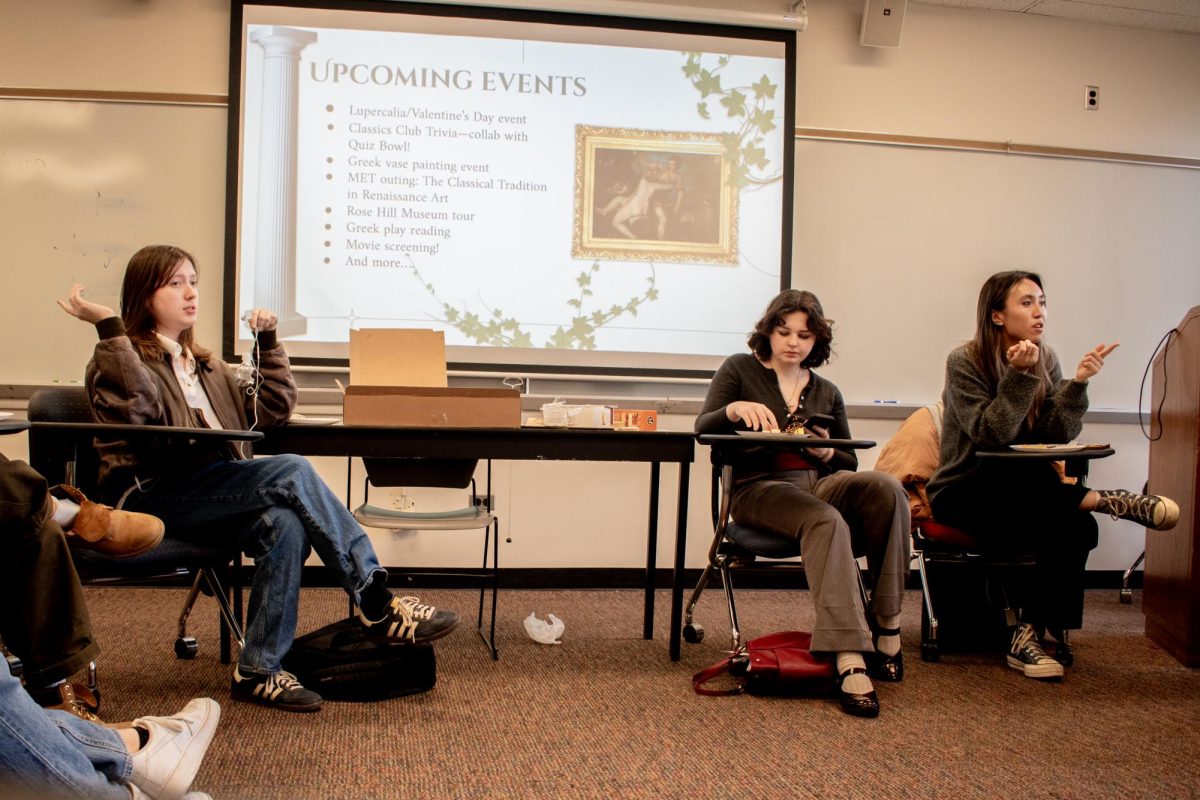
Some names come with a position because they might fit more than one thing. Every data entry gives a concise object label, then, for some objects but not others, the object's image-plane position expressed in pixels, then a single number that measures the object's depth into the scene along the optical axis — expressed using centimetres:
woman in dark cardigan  250
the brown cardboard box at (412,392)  268
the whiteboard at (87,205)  391
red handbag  248
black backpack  237
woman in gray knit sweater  283
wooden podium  299
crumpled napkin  305
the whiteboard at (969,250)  432
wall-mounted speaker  421
